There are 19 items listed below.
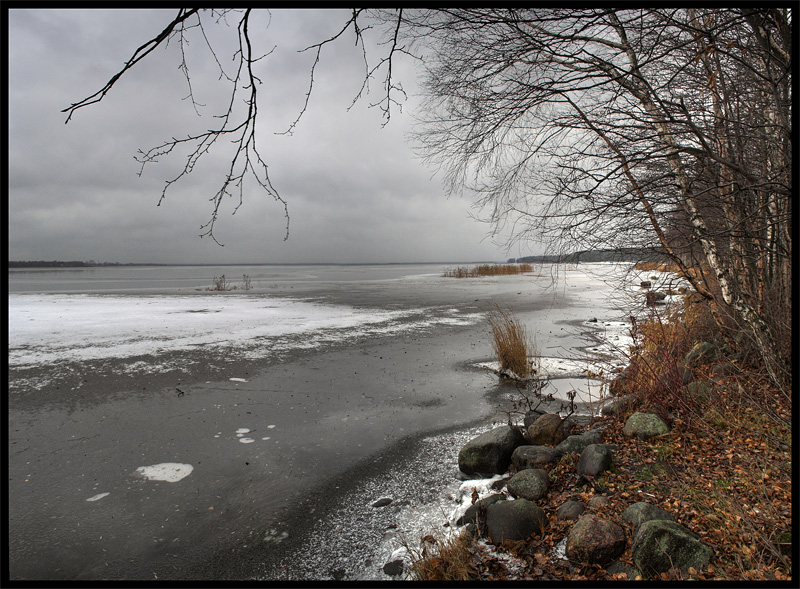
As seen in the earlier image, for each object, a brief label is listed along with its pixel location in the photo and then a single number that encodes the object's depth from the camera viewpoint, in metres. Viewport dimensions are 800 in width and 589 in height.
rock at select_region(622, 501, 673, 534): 3.03
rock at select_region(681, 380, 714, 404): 5.04
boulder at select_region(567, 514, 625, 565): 2.86
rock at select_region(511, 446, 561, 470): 4.29
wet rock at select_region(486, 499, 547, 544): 3.20
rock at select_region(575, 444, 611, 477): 3.94
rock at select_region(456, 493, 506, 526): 3.43
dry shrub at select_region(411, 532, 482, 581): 2.78
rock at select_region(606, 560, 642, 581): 2.75
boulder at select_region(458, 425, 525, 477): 4.36
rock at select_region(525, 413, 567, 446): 4.84
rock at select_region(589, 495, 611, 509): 3.38
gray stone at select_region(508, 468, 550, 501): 3.76
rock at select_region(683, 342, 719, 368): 6.47
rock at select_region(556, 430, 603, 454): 4.50
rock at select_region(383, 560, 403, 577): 3.01
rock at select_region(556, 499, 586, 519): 3.34
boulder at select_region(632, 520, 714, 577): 2.67
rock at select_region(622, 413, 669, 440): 4.57
